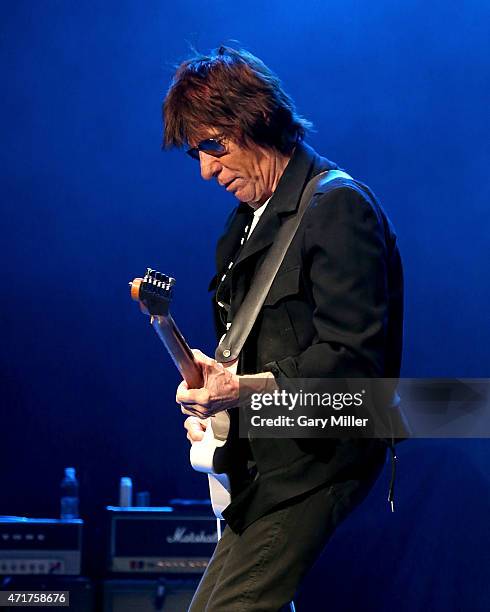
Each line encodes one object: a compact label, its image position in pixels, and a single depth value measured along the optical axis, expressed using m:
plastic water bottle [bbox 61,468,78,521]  8.69
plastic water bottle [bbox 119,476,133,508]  8.56
